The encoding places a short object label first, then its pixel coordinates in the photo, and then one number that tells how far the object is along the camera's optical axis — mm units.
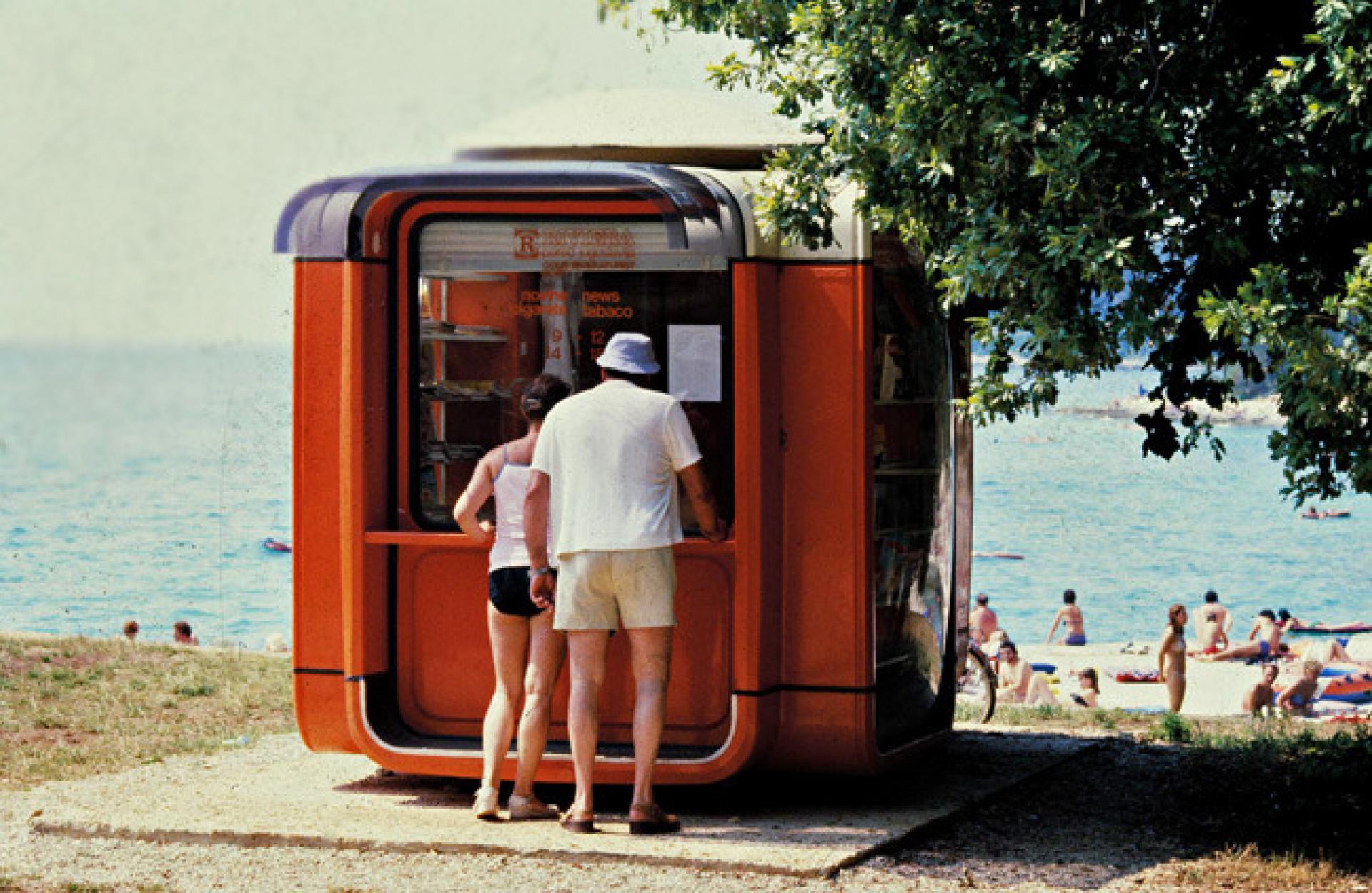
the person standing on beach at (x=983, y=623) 23047
